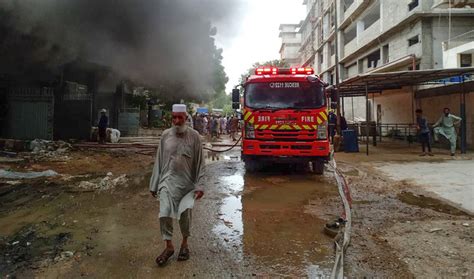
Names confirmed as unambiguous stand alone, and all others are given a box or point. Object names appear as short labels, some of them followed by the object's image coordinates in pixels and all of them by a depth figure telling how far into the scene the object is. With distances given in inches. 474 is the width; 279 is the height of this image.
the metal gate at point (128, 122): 733.9
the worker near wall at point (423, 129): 410.9
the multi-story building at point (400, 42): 563.5
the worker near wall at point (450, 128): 389.7
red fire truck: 277.7
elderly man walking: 118.5
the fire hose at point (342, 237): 106.0
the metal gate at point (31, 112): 454.0
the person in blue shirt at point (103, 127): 488.7
